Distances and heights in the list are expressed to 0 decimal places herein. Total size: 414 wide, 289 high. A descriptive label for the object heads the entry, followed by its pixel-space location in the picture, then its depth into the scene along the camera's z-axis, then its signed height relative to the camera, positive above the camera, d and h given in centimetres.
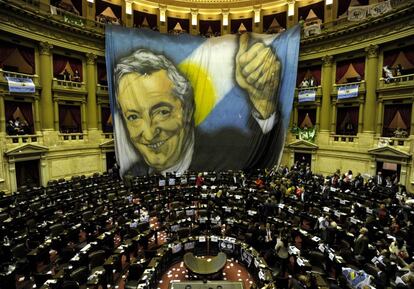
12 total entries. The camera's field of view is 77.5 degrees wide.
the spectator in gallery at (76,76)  2265 +443
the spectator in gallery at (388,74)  1910 +390
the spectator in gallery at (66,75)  2206 +442
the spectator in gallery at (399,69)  1899 +415
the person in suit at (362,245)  924 -428
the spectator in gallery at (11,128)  1847 -7
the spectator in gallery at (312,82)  2429 +412
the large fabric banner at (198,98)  2144 +249
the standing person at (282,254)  949 -474
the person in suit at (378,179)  1778 -377
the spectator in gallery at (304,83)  2454 +407
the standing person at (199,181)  1879 -406
